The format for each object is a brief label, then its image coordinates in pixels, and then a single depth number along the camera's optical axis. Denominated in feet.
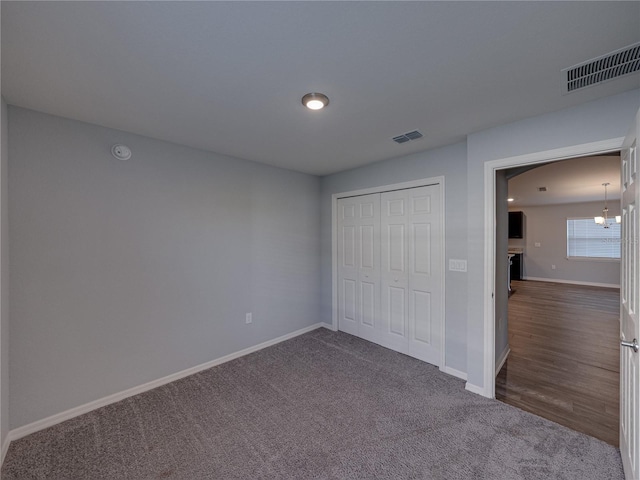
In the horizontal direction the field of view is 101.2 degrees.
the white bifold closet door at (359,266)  11.83
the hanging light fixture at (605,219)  21.22
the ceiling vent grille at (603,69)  4.66
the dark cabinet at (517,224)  28.55
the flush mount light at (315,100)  5.92
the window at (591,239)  24.27
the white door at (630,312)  4.28
